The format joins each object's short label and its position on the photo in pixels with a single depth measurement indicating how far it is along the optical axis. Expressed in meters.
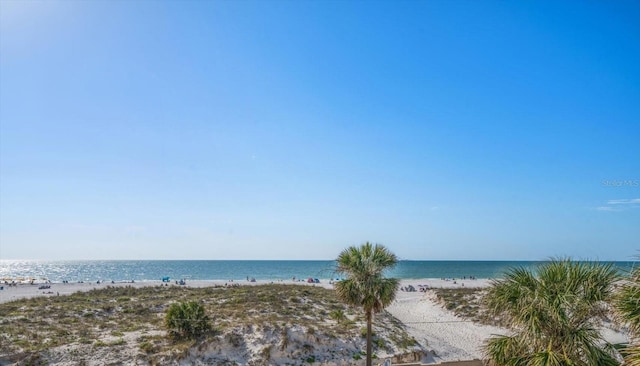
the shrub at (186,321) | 22.20
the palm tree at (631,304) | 7.06
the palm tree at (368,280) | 16.27
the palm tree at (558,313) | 7.62
